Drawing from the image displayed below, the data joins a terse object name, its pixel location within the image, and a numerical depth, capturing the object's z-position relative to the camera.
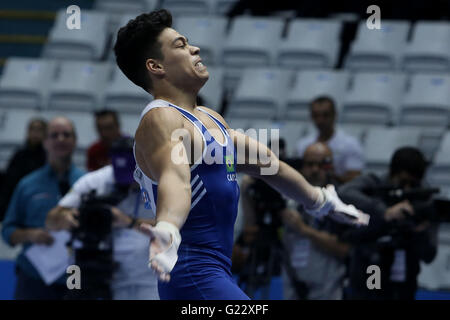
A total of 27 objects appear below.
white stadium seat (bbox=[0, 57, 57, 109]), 19.42
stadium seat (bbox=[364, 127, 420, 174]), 15.79
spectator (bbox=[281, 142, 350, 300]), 11.10
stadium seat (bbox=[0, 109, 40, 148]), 18.19
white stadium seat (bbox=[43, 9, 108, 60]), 20.00
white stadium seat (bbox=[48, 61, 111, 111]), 18.94
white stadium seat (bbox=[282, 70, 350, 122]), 17.36
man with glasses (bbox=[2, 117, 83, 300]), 11.67
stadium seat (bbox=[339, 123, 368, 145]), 16.39
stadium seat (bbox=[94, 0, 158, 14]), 20.84
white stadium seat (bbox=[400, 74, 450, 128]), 16.73
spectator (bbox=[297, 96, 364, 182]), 13.60
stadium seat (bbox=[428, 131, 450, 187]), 15.52
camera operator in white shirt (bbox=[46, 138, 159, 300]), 10.21
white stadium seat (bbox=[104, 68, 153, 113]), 18.52
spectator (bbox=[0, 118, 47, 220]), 14.92
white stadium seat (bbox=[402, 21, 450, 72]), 17.60
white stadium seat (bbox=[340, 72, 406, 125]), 17.12
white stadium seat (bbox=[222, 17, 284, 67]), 18.98
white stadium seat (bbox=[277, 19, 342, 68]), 18.59
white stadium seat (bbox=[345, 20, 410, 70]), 18.05
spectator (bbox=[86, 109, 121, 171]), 13.19
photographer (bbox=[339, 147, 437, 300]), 10.34
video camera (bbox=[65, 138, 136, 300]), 10.27
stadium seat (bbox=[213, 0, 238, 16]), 20.80
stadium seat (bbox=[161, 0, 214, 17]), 20.69
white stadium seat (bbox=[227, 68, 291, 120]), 17.86
